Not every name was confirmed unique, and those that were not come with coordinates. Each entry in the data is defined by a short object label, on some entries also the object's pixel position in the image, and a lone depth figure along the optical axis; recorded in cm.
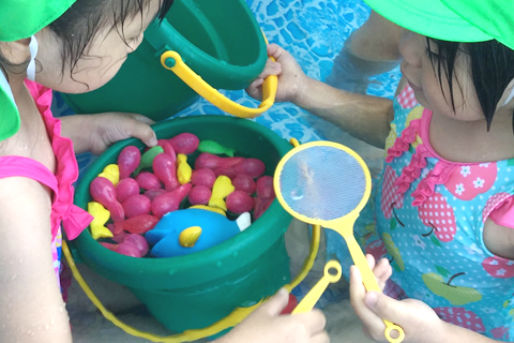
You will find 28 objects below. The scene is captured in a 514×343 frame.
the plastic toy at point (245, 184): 115
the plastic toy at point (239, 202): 112
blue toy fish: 99
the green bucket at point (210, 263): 90
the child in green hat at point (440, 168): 67
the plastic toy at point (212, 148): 122
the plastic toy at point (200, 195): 115
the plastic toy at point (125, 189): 113
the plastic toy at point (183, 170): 118
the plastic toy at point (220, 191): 114
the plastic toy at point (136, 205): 111
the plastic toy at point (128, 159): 115
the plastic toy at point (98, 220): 104
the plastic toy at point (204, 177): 117
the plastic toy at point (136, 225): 109
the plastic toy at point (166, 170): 115
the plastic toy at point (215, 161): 120
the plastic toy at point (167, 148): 117
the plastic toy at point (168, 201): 112
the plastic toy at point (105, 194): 107
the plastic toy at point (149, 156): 117
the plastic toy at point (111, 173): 113
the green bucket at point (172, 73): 116
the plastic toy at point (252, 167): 117
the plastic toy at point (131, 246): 100
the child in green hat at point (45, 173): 68
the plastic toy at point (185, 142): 119
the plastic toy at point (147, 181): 117
